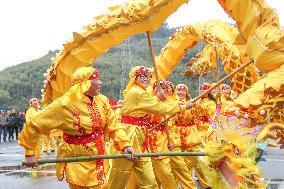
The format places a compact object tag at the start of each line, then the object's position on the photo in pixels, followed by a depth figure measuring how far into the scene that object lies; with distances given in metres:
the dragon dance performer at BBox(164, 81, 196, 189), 7.73
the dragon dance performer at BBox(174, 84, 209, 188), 8.56
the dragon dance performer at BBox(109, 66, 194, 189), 6.30
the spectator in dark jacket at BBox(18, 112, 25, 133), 22.97
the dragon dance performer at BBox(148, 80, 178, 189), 7.13
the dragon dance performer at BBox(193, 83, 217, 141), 8.88
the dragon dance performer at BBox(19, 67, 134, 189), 5.25
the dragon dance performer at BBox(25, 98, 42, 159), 13.79
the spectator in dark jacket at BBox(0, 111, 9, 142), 22.36
